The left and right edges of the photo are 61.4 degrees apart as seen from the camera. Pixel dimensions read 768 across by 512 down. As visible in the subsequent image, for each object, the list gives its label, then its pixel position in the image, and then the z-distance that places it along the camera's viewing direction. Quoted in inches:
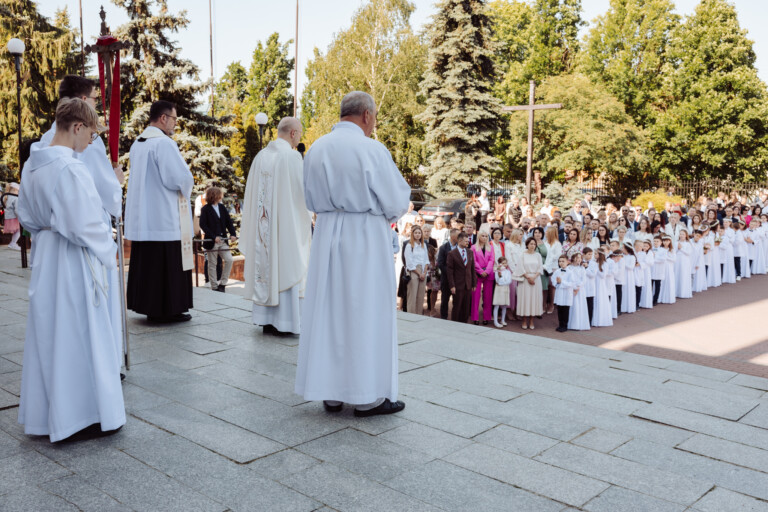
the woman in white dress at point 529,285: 429.1
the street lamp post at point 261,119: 679.1
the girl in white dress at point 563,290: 418.3
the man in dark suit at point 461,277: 422.3
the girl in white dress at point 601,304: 441.4
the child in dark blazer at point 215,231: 406.0
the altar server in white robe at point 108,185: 153.5
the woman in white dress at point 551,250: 451.8
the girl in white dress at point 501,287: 429.4
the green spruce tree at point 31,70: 916.6
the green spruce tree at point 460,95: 1077.1
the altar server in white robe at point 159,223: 231.0
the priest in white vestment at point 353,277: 148.6
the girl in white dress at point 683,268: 542.6
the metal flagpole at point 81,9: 808.8
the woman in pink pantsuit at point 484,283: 434.0
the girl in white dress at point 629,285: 480.1
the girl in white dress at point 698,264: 565.0
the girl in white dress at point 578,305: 425.4
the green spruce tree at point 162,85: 785.6
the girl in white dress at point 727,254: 607.8
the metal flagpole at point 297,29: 1007.1
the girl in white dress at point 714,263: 593.6
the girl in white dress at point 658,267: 515.8
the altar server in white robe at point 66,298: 127.9
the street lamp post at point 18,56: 416.3
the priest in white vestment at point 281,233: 227.3
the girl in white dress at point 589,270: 430.9
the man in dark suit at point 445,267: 431.5
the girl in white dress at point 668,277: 522.9
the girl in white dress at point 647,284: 501.0
